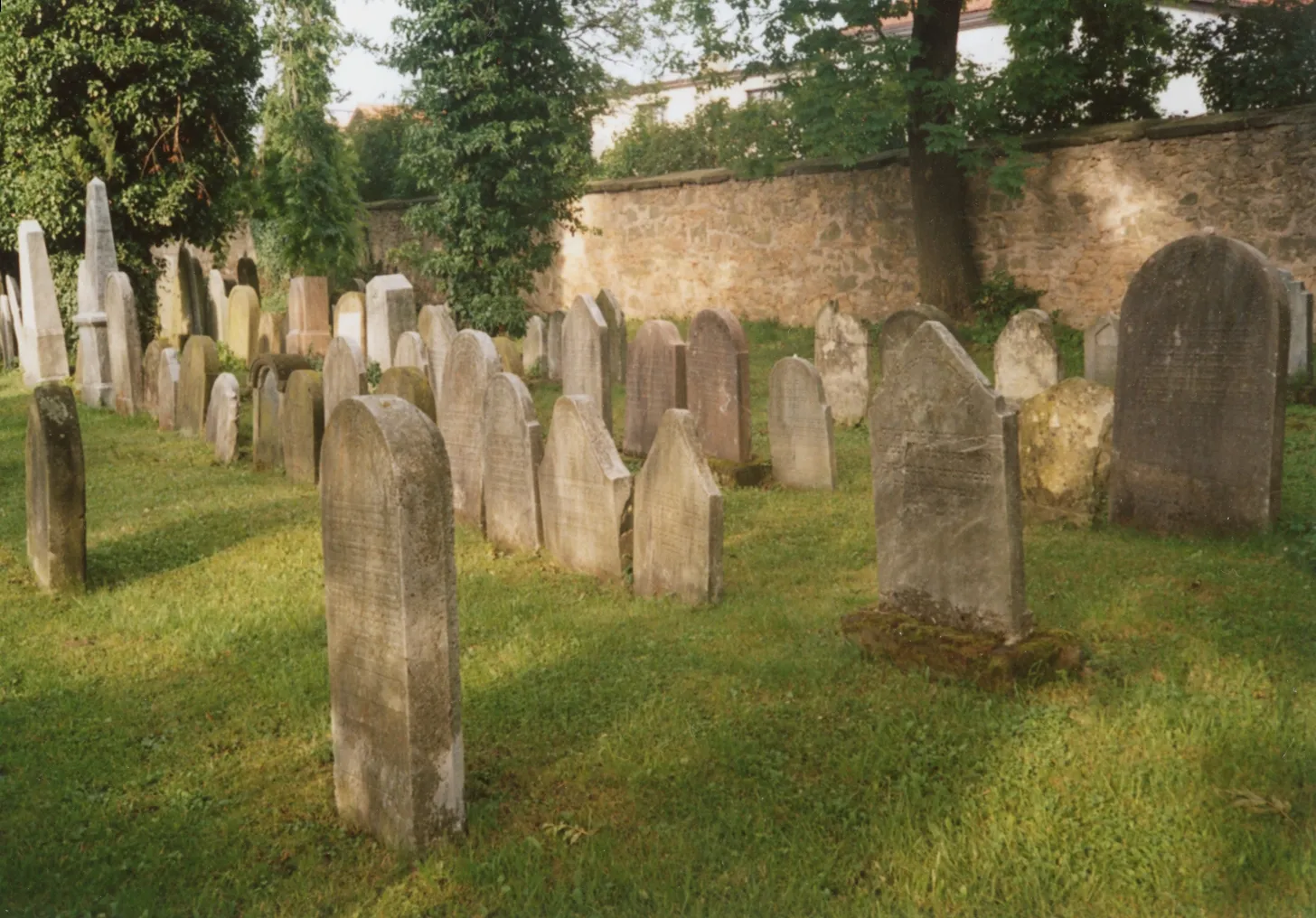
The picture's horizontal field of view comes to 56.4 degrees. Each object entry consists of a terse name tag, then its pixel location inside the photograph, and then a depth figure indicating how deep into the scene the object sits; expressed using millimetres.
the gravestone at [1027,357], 11969
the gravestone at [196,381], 12148
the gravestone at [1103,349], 12633
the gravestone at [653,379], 10789
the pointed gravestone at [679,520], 6738
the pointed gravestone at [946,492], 5461
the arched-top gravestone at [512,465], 8078
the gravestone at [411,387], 9539
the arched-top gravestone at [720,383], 10125
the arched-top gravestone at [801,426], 9695
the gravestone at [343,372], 10266
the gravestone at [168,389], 12891
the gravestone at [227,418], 11273
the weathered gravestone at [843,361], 12477
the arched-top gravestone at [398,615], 4246
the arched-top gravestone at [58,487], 7164
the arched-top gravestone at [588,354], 11711
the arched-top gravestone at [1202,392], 7410
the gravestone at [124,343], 14062
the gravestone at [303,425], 10117
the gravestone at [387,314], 13891
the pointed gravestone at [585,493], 7449
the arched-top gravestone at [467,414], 8805
